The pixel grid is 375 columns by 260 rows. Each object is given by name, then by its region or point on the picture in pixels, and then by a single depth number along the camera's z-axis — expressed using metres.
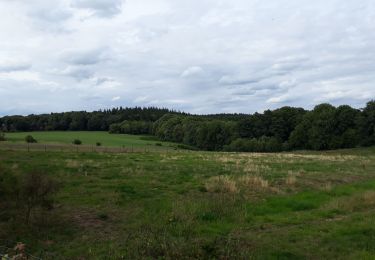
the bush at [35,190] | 12.32
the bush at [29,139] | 78.43
